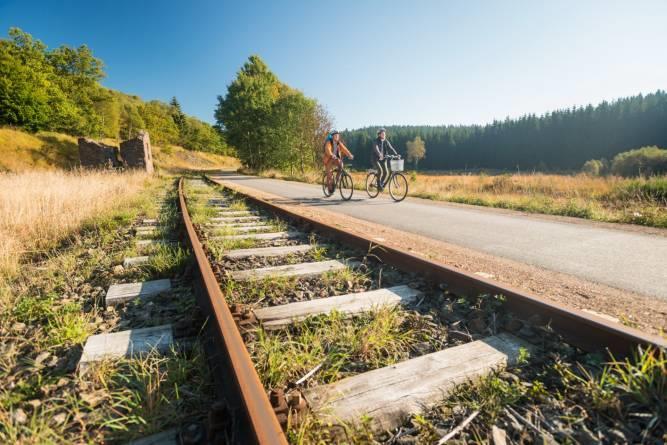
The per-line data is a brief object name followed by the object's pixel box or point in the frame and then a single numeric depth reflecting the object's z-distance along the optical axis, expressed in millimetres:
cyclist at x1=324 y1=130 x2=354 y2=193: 9984
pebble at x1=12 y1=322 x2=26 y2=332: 1922
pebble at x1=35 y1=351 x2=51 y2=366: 1590
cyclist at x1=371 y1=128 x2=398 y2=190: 9923
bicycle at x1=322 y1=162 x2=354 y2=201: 10078
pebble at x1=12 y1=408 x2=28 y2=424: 1215
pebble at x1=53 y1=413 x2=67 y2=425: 1223
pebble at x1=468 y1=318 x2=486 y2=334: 1894
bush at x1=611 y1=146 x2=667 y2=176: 38781
